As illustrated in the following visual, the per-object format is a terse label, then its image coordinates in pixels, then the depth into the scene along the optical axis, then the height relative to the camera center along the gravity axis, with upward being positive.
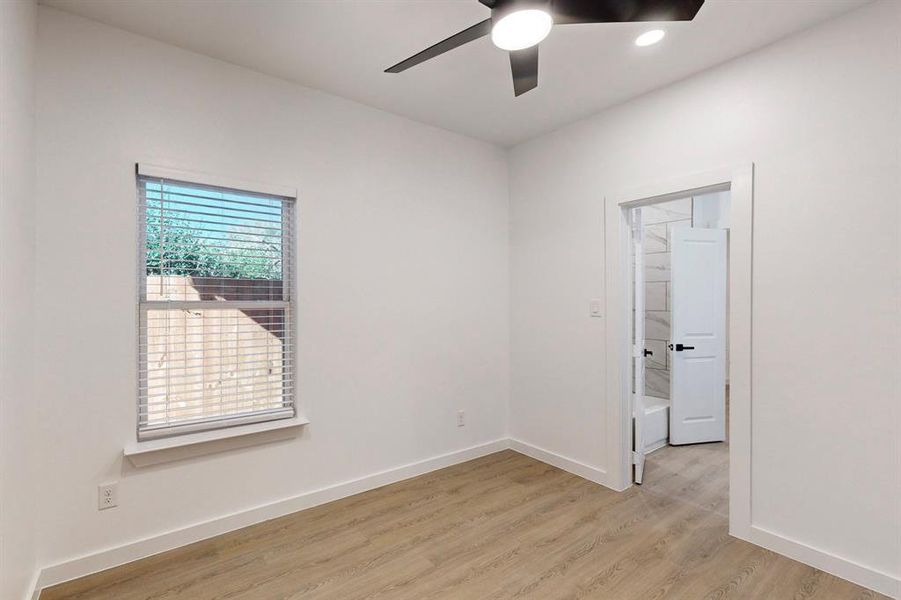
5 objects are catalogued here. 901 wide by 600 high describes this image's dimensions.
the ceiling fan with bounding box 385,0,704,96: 1.42 +0.96
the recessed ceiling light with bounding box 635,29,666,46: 2.27 +1.37
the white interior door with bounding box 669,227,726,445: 4.07 -0.37
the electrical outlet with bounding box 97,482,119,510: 2.21 -1.01
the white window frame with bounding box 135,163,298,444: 2.35 -0.04
